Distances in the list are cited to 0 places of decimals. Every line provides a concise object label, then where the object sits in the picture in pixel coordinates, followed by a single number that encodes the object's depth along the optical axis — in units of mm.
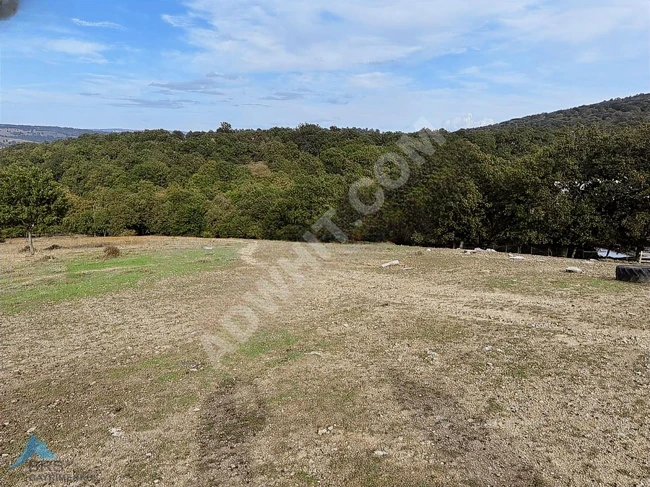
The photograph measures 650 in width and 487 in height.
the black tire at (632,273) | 13991
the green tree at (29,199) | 27188
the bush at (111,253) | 25056
